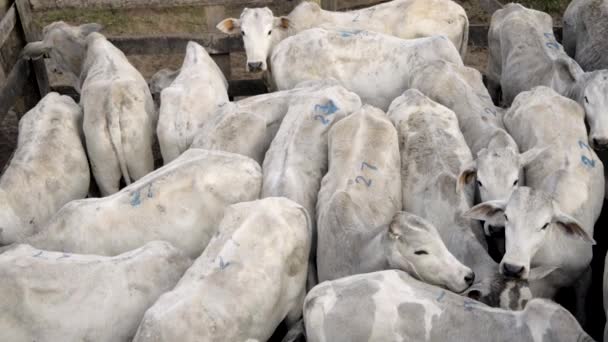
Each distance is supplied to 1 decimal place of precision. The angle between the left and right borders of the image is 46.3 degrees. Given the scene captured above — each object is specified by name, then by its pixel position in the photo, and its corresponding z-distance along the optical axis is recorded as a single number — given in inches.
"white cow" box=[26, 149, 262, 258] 179.0
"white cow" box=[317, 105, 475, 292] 157.4
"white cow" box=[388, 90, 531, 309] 156.8
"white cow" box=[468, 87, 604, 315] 161.6
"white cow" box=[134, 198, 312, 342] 142.9
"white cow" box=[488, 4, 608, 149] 207.3
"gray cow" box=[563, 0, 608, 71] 256.2
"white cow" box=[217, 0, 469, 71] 266.4
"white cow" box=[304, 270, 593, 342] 141.0
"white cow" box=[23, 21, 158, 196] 220.2
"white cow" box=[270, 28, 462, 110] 249.0
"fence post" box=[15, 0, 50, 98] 290.0
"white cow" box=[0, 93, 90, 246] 200.7
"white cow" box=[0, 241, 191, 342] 154.8
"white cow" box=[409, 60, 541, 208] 181.5
